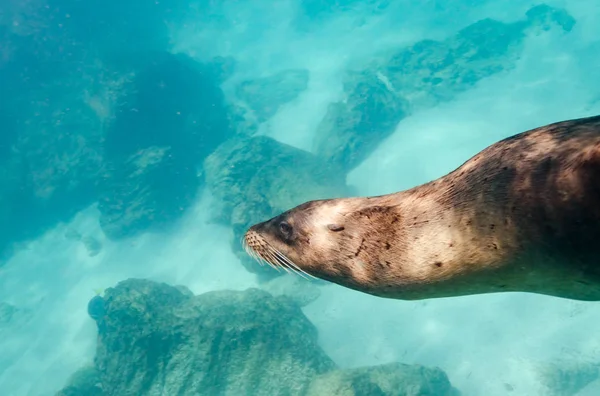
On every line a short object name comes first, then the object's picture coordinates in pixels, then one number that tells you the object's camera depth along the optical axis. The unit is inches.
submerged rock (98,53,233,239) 690.8
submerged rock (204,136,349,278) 480.1
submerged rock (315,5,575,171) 605.9
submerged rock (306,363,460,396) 268.7
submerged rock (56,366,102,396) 385.7
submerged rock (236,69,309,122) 829.8
